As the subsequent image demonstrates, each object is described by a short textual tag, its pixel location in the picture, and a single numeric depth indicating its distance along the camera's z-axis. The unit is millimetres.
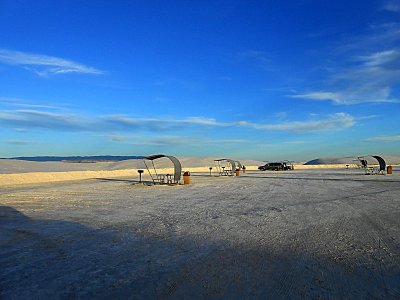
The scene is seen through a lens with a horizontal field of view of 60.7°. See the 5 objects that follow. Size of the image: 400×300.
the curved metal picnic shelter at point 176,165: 26422
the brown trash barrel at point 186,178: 26609
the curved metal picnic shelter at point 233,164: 40816
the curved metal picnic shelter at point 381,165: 36872
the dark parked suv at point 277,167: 61562
